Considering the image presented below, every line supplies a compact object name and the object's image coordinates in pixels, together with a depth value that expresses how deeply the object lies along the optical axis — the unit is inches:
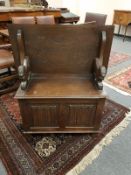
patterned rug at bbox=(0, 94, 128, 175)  48.8
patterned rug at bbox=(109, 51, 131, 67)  125.5
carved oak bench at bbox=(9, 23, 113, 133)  49.1
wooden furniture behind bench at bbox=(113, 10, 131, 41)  171.4
